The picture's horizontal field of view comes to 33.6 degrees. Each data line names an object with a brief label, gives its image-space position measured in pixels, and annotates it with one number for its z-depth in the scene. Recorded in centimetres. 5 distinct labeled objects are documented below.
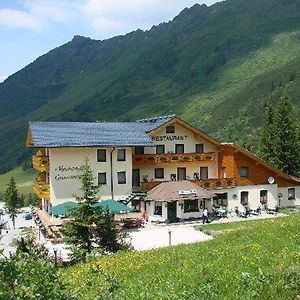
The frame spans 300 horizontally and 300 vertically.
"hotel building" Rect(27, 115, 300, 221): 4569
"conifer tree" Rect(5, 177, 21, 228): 10306
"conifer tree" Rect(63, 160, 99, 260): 2720
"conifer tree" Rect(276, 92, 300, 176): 6028
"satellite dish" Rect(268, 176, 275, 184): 5194
